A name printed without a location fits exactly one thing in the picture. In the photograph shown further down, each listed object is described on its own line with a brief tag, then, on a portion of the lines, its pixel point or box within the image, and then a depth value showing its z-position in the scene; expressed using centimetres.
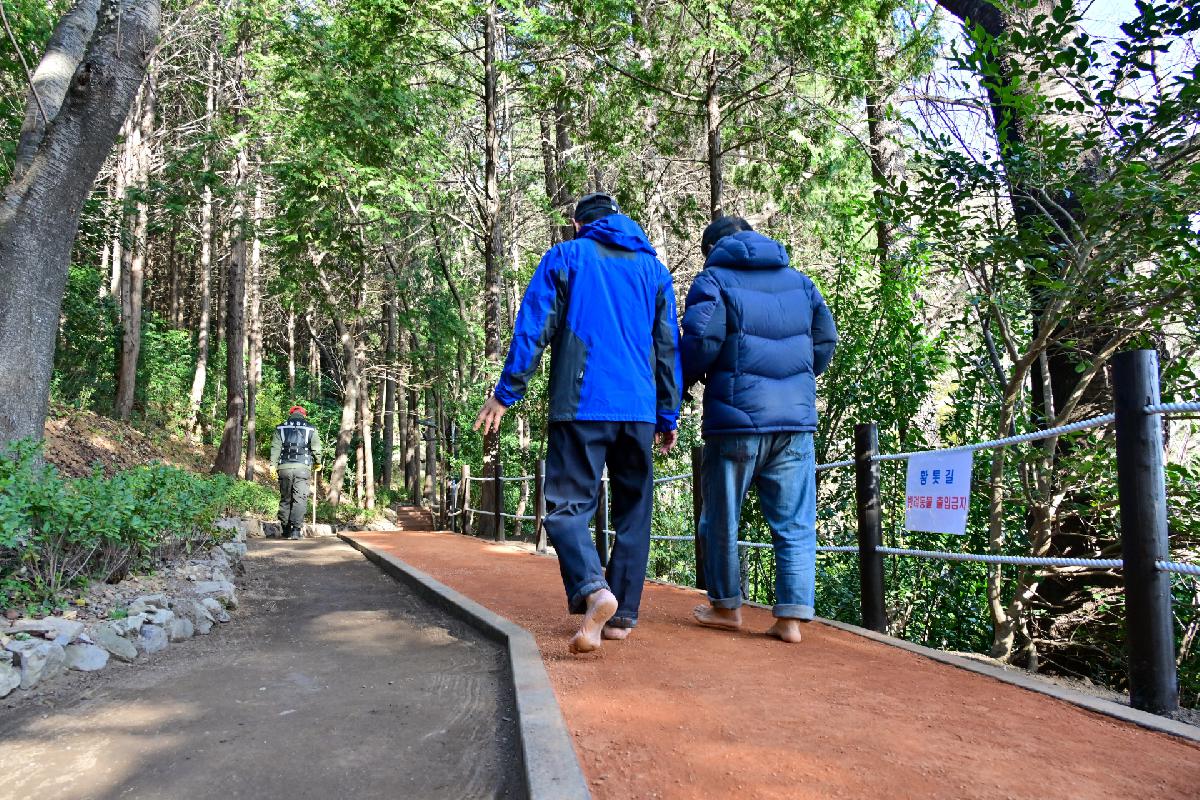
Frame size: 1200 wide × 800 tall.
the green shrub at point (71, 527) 412
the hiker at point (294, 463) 1382
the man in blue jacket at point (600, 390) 367
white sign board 402
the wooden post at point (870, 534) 467
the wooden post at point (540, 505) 1094
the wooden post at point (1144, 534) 281
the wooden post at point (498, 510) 1321
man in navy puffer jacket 411
